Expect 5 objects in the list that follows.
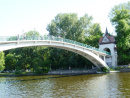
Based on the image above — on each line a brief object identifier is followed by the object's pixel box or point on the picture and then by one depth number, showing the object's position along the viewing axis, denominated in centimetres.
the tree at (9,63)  6195
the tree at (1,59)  5086
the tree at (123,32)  4236
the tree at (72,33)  5214
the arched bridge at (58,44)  2451
